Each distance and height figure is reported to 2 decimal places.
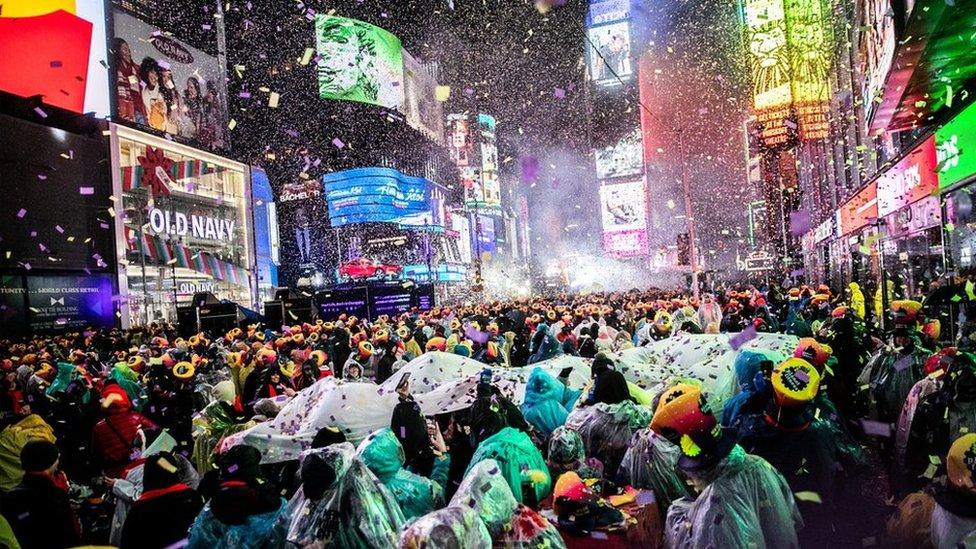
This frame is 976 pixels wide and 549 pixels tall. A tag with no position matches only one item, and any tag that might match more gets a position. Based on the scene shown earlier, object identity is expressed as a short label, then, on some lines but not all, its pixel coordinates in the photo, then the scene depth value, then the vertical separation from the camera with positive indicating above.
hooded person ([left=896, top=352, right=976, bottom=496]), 4.14 -1.14
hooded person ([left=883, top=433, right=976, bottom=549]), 2.68 -1.17
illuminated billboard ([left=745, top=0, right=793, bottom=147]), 25.64 +8.32
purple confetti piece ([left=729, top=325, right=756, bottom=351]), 7.75 -0.95
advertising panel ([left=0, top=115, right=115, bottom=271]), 26.80 +5.17
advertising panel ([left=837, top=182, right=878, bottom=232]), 16.19 +1.31
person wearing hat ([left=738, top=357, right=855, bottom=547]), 3.46 -1.06
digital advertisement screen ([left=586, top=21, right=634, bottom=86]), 81.94 +29.36
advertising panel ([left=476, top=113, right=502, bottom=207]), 104.94 +19.83
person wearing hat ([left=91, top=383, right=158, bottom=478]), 6.31 -1.31
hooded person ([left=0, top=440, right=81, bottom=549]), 4.00 -1.23
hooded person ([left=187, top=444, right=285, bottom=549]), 3.18 -1.08
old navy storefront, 32.59 +4.58
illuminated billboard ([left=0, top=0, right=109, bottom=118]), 31.42 +13.51
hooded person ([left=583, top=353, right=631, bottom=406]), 4.99 -0.91
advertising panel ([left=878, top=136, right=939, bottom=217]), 11.01 +1.42
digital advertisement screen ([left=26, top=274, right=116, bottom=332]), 26.39 +0.42
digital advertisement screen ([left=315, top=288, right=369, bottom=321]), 25.30 -0.43
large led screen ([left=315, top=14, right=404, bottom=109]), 66.44 +25.03
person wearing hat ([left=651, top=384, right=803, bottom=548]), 2.91 -1.06
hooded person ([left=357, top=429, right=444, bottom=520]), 3.61 -1.09
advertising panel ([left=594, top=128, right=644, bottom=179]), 73.12 +13.37
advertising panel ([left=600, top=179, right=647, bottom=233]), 70.44 +7.38
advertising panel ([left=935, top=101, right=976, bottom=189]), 9.00 +1.52
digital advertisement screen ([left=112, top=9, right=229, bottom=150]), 36.00 +13.83
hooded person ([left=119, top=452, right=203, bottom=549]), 3.38 -1.12
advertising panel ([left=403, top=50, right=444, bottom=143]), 78.12 +24.77
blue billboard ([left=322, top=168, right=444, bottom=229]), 72.56 +10.89
